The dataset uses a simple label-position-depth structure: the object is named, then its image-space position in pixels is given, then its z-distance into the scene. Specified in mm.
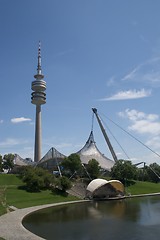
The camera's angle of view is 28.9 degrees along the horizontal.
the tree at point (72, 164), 73250
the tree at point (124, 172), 72188
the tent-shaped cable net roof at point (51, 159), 84938
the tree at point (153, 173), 89062
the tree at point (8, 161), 89375
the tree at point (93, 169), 73875
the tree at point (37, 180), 55000
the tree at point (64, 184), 55375
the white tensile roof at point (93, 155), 88262
